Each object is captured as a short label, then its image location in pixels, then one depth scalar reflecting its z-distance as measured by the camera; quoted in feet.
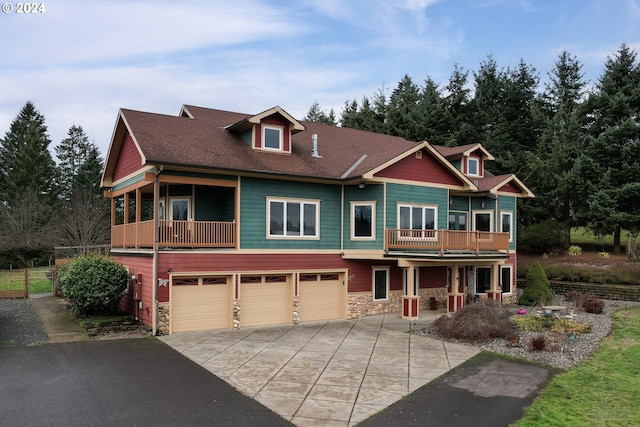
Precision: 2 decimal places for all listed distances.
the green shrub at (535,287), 71.77
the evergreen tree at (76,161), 164.96
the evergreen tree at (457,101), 135.13
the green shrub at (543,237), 101.04
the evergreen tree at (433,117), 128.36
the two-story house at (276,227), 51.03
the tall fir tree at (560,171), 101.19
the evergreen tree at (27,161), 152.05
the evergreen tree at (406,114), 129.29
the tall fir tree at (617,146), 95.09
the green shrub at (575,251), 98.63
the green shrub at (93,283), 51.98
